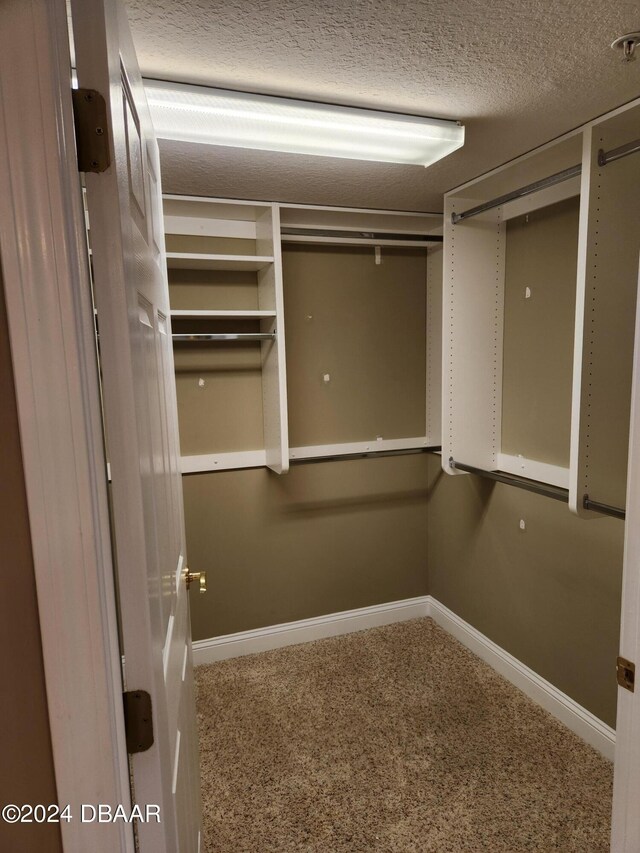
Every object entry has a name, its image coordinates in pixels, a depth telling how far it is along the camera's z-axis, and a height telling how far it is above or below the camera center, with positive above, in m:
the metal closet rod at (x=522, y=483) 1.99 -0.58
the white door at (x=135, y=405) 0.65 -0.07
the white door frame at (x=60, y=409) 0.58 -0.06
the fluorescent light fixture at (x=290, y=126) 1.41 +0.67
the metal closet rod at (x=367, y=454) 2.87 -0.60
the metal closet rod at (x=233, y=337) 2.41 +0.07
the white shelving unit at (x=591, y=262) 1.68 +0.30
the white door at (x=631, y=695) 0.97 -0.67
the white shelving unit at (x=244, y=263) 2.45 +0.42
